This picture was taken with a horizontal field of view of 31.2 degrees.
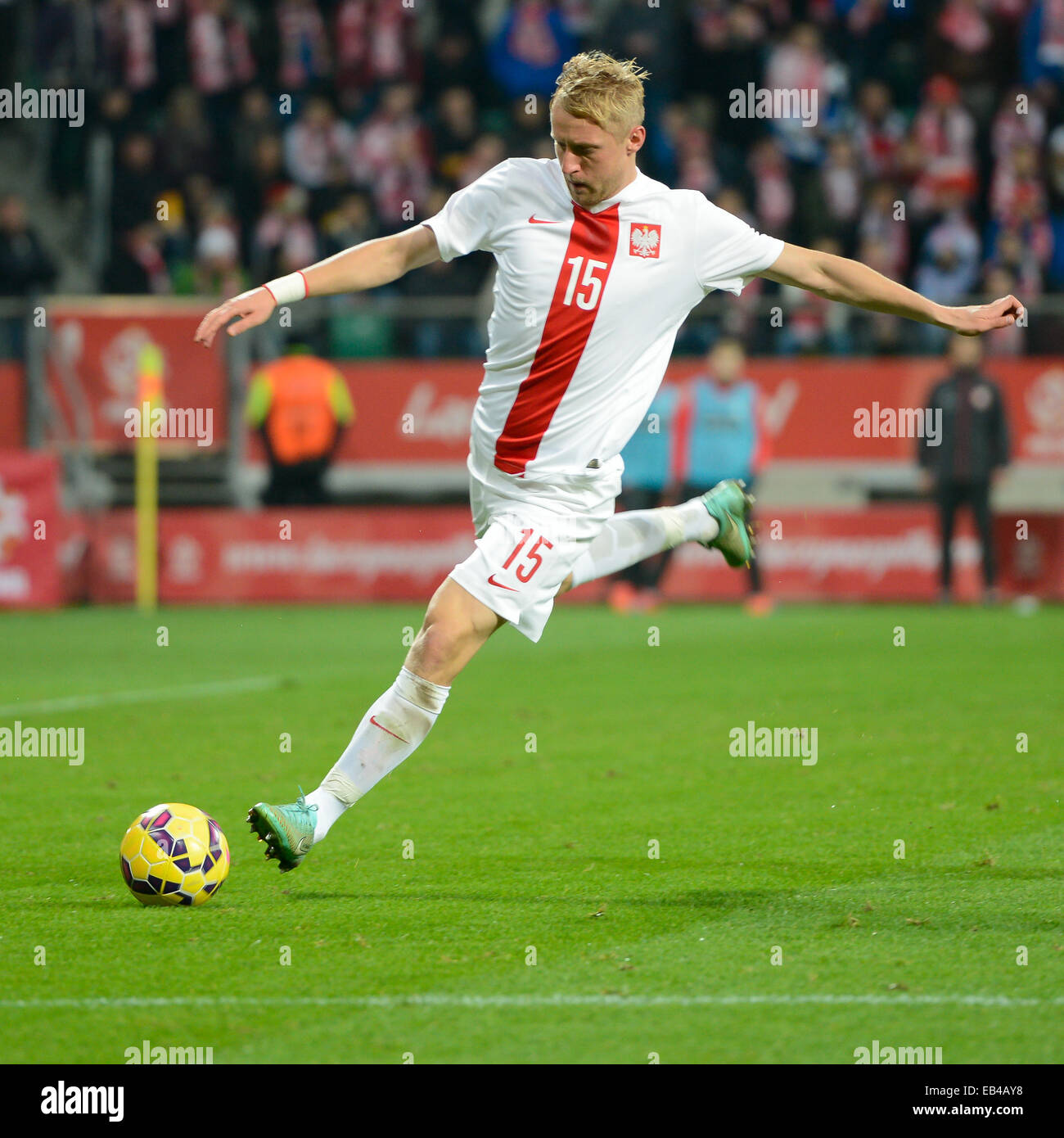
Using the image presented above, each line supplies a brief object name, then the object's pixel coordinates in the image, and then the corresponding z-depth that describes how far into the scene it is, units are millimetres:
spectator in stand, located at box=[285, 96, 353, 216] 20250
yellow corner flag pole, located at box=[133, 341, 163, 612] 17125
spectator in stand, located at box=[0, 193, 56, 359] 19047
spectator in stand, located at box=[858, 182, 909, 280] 19406
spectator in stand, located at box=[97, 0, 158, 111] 20828
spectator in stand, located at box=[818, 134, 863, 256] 19688
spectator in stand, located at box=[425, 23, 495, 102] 21141
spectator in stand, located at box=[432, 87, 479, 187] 20125
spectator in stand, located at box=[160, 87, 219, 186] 20250
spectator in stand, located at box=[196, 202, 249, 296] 18562
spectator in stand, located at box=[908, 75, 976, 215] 19875
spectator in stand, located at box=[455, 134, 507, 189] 19734
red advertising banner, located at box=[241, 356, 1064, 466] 17859
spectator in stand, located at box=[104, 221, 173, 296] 19234
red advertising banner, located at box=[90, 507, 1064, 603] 17672
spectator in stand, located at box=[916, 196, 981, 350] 18953
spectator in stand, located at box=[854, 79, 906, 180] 20156
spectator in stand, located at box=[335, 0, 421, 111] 21219
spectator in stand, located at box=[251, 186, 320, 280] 19469
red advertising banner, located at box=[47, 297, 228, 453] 17734
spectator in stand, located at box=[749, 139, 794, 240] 19812
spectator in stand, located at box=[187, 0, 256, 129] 21000
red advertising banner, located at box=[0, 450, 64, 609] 16594
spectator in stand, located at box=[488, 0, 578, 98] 21031
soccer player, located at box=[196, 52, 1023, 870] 5699
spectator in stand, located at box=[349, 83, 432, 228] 20094
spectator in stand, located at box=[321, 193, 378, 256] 18969
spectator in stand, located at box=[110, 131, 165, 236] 19688
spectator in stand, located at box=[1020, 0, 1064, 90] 20297
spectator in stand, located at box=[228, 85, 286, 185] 20391
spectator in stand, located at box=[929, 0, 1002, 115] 20688
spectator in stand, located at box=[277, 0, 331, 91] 21141
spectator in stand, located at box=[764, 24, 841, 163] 20297
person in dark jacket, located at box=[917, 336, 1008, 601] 17109
